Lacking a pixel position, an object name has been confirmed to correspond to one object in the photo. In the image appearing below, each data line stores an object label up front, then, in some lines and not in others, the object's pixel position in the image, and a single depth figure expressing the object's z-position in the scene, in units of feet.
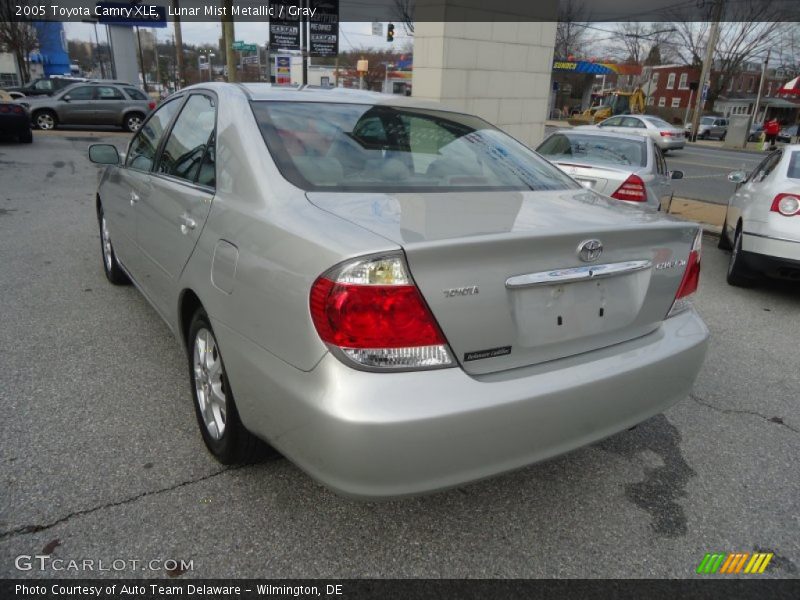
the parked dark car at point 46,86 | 75.46
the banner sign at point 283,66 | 90.94
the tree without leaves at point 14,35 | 115.85
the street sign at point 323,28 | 54.60
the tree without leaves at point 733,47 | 162.61
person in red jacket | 102.68
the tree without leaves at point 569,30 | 178.81
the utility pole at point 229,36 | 54.39
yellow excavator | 141.18
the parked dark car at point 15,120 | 49.16
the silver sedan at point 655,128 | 78.64
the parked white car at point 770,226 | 16.90
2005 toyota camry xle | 5.79
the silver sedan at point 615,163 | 20.72
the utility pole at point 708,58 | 112.57
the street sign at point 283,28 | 51.85
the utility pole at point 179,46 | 92.27
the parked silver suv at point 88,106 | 63.87
